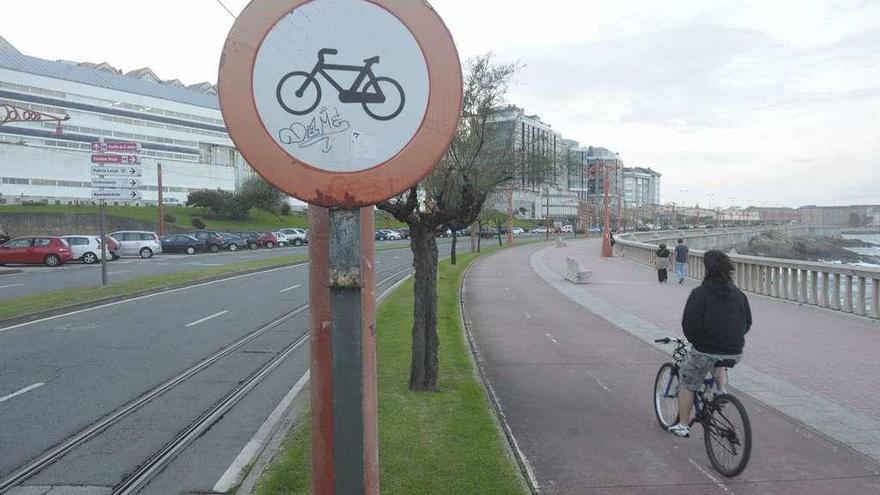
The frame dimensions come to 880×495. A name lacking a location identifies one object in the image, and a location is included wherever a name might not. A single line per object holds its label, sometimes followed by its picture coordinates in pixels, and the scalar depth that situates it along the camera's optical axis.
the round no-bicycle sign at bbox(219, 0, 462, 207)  1.98
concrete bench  22.61
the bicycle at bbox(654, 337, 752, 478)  4.96
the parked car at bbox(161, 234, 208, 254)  44.88
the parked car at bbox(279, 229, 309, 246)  57.74
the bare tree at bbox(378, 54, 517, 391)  7.17
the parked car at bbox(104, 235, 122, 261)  35.94
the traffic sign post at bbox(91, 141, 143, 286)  18.95
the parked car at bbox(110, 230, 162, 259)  39.41
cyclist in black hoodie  5.16
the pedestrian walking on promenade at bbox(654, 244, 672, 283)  22.70
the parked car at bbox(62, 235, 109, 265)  33.50
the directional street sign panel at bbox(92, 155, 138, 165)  19.12
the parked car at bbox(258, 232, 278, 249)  53.56
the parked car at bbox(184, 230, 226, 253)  46.21
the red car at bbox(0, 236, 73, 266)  32.00
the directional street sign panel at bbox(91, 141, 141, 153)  19.30
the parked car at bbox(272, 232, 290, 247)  55.24
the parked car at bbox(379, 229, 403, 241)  72.72
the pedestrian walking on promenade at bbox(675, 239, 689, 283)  22.89
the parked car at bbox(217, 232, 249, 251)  49.38
